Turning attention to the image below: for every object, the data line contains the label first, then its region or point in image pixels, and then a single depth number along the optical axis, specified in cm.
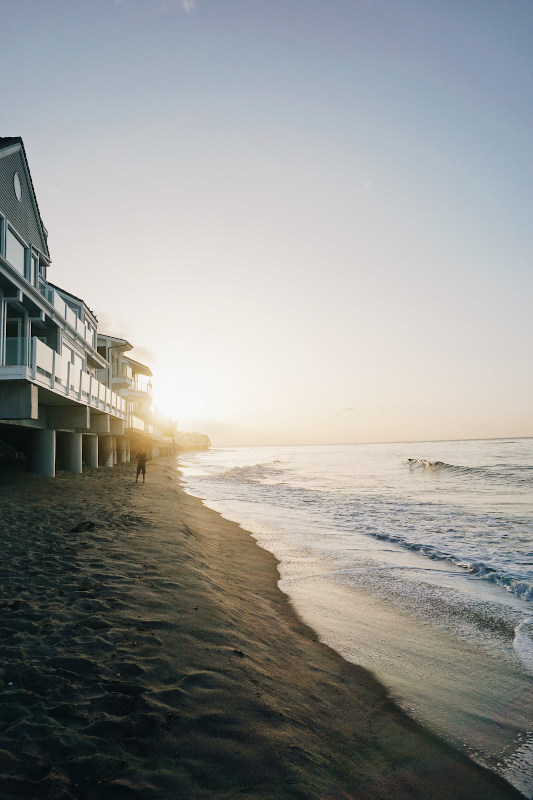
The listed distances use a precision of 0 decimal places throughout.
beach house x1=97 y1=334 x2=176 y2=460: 3975
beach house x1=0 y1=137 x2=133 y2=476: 1434
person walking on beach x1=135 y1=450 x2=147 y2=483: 2240
